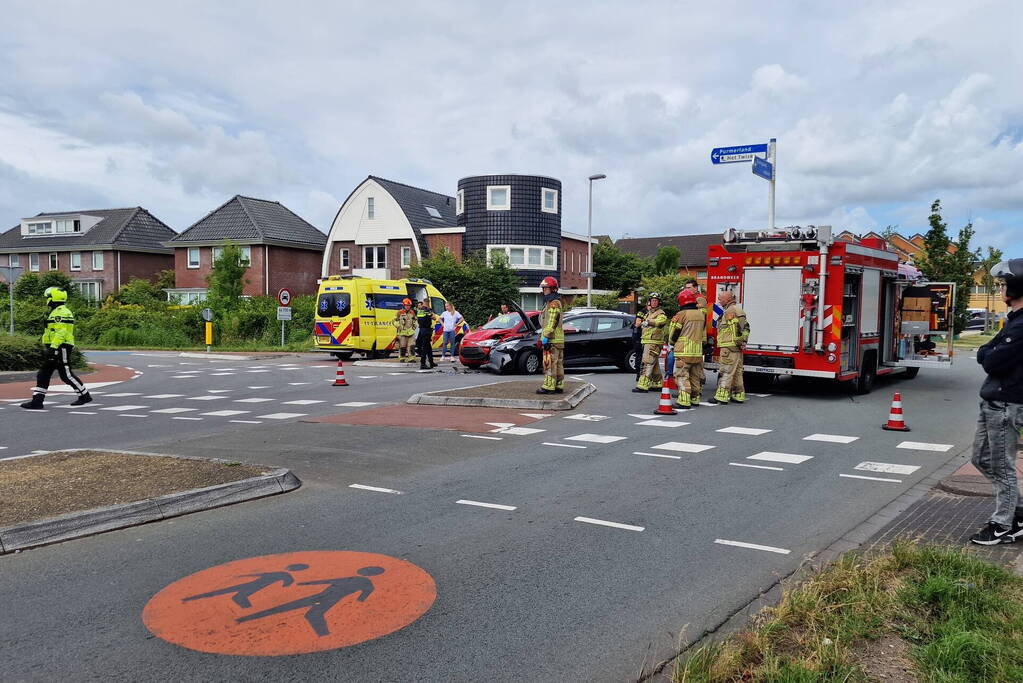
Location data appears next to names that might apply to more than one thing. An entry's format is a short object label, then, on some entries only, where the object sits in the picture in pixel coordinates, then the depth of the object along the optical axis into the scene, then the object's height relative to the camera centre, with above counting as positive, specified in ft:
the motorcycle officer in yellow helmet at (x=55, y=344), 41.14 -2.69
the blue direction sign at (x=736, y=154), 54.75 +9.79
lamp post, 113.91 +9.85
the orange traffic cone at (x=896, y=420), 33.99 -5.06
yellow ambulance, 77.87 -2.01
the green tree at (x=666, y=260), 192.44 +8.79
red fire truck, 43.19 -0.01
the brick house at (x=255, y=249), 156.56 +8.82
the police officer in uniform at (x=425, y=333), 66.49 -3.15
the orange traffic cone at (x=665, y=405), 38.04 -5.07
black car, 60.39 -3.58
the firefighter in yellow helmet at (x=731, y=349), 42.57 -2.70
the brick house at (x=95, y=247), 178.09 +9.94
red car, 64.03 -3.39
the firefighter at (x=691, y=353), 41.91 -2.85
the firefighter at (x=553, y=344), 42.98 -2.54
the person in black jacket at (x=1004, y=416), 16.72 -2.42
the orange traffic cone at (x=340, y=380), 53.07 -5.66
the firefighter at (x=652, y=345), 45.47 -2.72
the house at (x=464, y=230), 141.38 +11.78
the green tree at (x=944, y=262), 107.55 +5.09
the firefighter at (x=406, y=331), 74.33 -3.33
